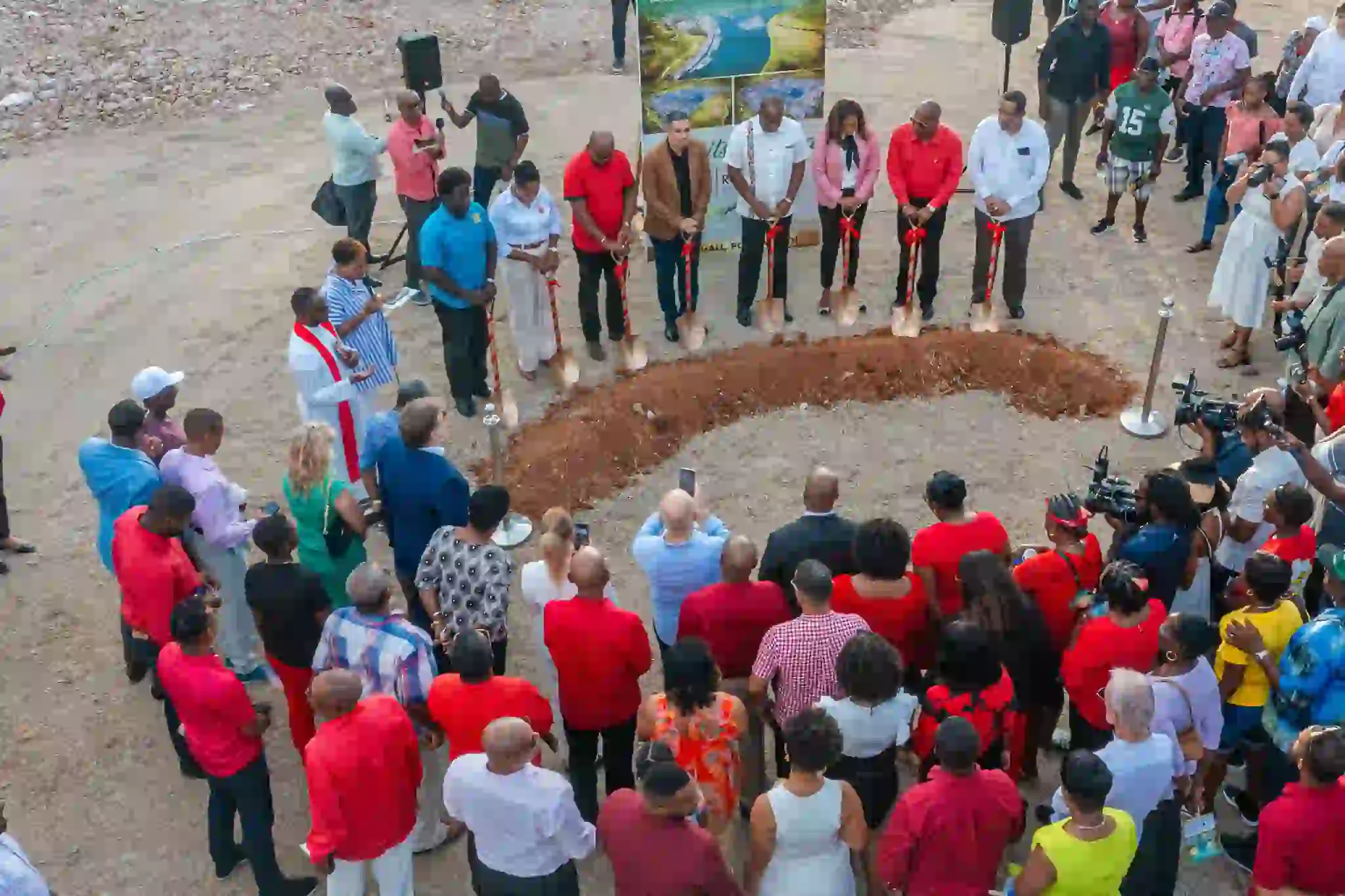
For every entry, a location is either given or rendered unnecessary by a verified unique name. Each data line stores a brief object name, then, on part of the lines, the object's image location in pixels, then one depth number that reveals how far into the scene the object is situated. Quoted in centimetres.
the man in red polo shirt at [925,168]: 991
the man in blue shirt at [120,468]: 664
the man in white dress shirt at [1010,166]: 987
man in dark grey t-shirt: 1091
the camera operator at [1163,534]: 589
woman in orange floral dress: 495
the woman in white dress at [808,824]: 457
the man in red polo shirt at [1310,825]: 459
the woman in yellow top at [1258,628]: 544
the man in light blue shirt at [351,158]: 1039
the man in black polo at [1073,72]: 1196
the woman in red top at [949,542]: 598
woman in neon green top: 444
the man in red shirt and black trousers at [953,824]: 456
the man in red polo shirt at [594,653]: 549
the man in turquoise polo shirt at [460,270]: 873
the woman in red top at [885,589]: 563
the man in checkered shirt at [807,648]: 533
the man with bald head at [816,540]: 599
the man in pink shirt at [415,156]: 1023
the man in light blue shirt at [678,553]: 598
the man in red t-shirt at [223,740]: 524
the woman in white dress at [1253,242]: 930
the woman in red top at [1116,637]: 534
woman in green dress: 634
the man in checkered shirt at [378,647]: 545
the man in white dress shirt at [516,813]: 468
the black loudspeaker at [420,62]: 1196
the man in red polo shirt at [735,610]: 561
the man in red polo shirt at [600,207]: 947
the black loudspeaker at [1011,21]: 1332
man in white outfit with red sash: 759
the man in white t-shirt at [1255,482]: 643
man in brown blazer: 977
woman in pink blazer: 1007
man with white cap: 715
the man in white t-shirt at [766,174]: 1005
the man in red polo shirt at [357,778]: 491
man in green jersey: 1098
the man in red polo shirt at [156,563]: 603
